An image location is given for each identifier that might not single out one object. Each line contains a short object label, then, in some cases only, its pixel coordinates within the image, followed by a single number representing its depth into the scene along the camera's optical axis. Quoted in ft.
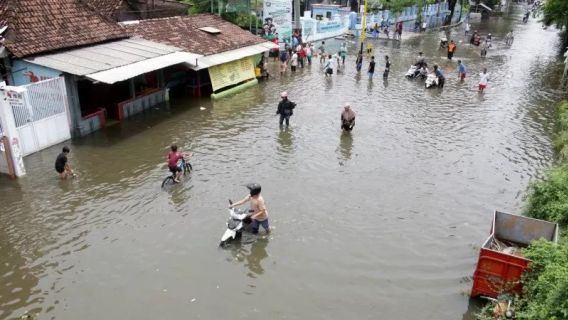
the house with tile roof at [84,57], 52.01
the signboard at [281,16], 109.29
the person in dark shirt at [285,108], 58.70
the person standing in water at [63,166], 42.27
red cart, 26.50
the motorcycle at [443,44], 132.16
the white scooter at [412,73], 90.12
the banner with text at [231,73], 74.64
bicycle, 43.21
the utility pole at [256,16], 109.19
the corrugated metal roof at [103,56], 51.78
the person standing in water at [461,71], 88.43
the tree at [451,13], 194.43
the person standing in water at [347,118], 57.62
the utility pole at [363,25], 126.34
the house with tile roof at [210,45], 71.97
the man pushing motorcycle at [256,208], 33.55
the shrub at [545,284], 21.80
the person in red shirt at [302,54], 97.12
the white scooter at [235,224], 33.73
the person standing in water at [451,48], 111.75
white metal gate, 47.29
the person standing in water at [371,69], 85.62
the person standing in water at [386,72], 87.17
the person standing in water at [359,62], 92.58
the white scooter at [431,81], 82.43
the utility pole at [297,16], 117.33
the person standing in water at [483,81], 79.78
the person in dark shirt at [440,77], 81.82
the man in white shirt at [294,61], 92.73
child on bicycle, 42.04
